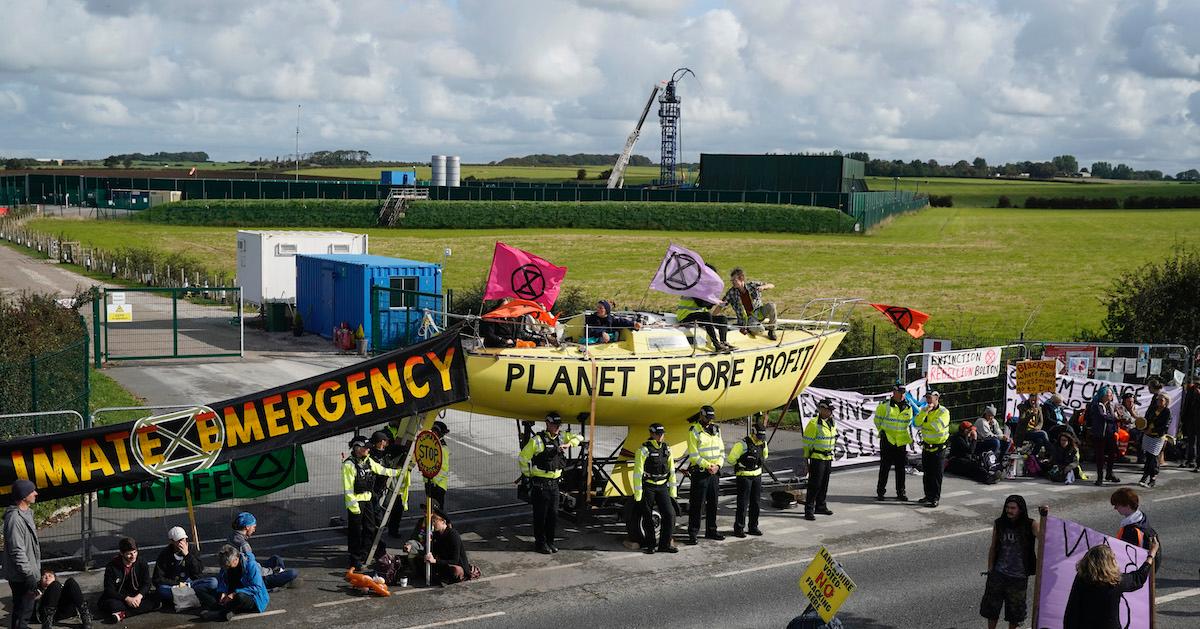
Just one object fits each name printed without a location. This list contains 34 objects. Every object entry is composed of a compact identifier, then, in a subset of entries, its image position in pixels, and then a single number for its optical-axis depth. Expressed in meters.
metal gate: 30.55
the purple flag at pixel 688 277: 16.33
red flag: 17.98
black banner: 11.77
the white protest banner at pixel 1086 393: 20.98
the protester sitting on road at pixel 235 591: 11.79
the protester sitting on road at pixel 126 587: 11.62
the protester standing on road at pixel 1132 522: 10.57
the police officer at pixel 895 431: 16.94
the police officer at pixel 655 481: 14.23
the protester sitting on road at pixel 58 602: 11.17
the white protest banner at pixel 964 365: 20.11
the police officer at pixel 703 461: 14.70
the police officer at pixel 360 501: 13.09
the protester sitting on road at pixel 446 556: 12.98
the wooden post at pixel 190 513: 12.87
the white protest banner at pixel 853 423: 19.03
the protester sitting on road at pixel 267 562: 12.09
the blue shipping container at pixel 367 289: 30.52
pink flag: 14.94
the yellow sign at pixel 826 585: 9.39
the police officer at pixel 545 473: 13.96
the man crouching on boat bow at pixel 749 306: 16.73
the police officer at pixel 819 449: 15.99
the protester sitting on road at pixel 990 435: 18.52
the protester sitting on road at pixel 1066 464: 18.59
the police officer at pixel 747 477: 15.05
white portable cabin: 37.03
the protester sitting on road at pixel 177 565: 12.06
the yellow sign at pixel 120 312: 30.72
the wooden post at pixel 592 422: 14.80
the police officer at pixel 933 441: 16.66
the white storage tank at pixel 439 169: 116.50
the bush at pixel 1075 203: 119.25
